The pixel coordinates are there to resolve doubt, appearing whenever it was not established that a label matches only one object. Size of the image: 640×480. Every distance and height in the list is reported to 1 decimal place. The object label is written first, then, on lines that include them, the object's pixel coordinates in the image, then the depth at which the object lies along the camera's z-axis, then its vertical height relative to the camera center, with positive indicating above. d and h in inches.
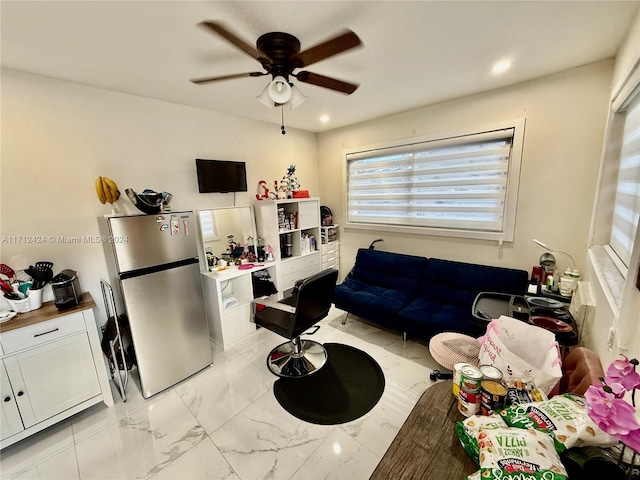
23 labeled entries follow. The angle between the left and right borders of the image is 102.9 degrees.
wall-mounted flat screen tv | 105.7 +9.8
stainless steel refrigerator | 75.8 -28.6
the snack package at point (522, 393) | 32.7 -26.9
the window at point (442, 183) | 98.6 +2.5
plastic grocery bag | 36.4 -26.6
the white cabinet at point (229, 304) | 104.0 -44.5
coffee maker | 70.4 -23.1
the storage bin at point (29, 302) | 68.1 -25.2
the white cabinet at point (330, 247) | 149.4 -31.2
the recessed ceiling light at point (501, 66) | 75.0 +35.6
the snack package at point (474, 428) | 28.0 -27.1
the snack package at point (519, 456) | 22.4 -24.9
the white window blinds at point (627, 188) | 55.0 -2.1
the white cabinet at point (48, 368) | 63.0 -42.6
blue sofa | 93.6 -44.4
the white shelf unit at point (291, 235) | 125.0 -20.5
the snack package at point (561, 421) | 25.2 -24.9
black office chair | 79.2 -42.5
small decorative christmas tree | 130.6 +7.7
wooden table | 28.0 -30.7
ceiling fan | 50.6 +29.1
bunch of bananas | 77.3 +4.3
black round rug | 75.0 -63.4
